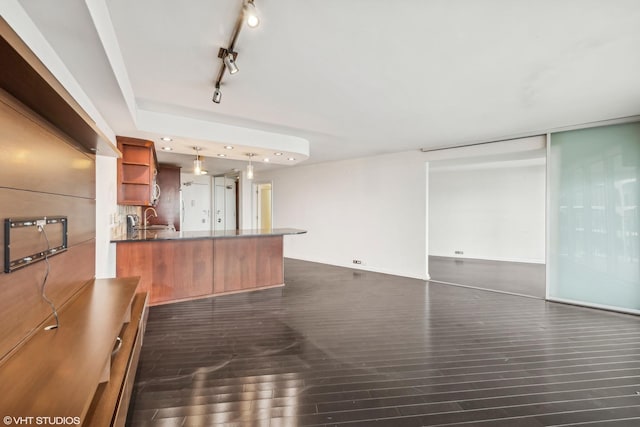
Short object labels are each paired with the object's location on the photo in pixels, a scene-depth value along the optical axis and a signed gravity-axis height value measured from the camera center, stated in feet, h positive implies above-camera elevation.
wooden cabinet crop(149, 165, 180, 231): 23.18 +1.38
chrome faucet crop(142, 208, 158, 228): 20.56 -0.38
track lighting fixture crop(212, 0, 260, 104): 5.13 +3.77
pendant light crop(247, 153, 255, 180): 14.22 +2.09
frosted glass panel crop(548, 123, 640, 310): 12.04 +0.01
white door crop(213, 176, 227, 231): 28.96 +1.14
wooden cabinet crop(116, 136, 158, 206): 13.11 +2.00
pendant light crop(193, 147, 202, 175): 13.46 +2.31
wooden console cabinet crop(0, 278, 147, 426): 3.09 -2.05
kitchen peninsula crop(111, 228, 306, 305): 12.12 -2.24
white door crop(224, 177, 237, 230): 29.43 +1.17
